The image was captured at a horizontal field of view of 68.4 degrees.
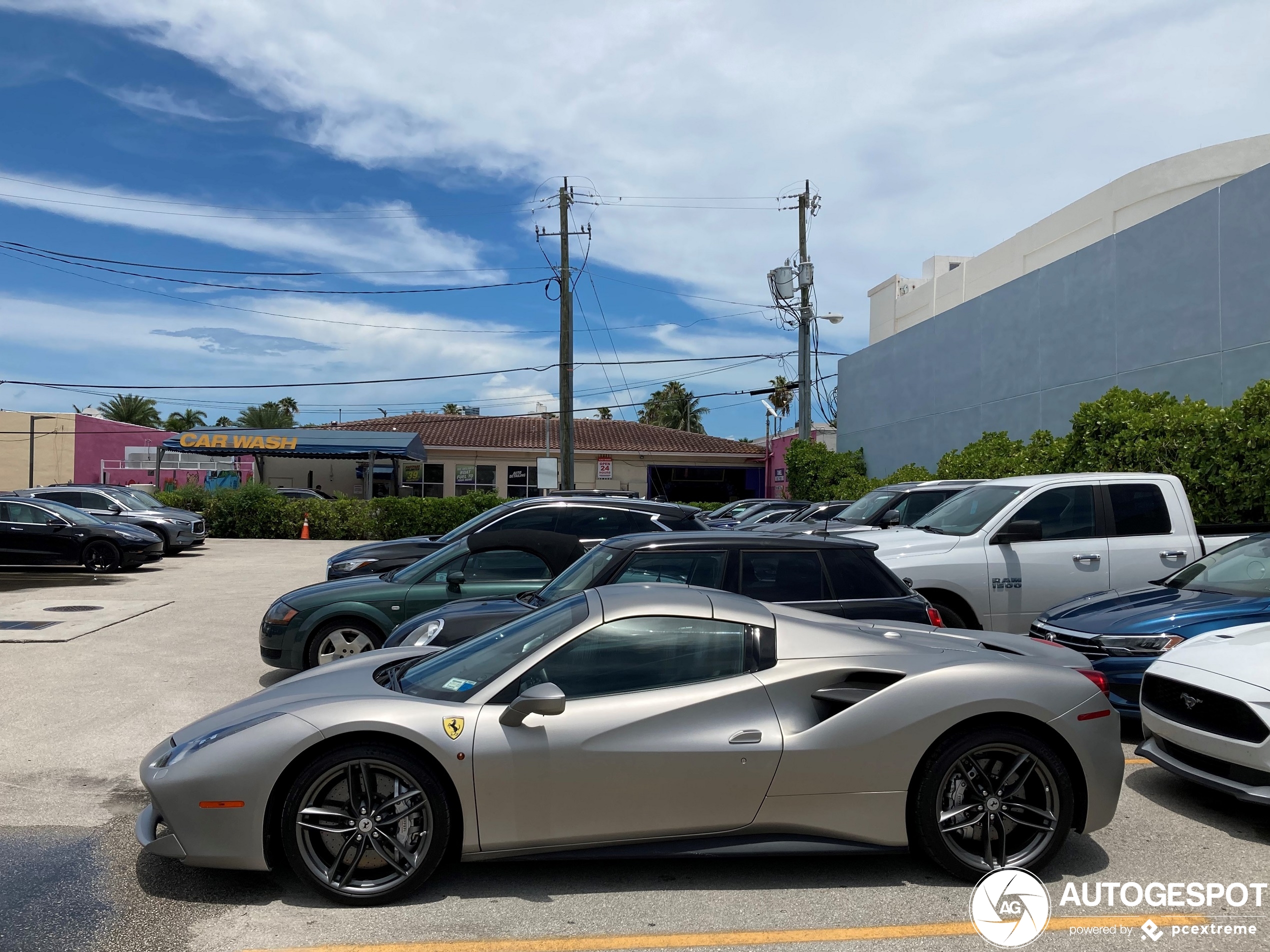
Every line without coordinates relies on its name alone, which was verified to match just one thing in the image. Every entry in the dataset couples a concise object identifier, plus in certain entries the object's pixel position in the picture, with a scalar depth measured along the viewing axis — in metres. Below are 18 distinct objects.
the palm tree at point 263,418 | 54.34
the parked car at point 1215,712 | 4.80
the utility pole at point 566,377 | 26.92
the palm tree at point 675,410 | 74.00
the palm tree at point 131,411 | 61.68
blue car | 6.54
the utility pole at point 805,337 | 28.12
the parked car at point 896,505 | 12.05
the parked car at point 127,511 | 22.17
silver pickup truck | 8.81
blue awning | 34.88
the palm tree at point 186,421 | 71.38
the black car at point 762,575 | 6.31
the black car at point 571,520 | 10.16
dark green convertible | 7.99
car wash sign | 35.00
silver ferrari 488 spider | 3.93
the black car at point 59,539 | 18.12
